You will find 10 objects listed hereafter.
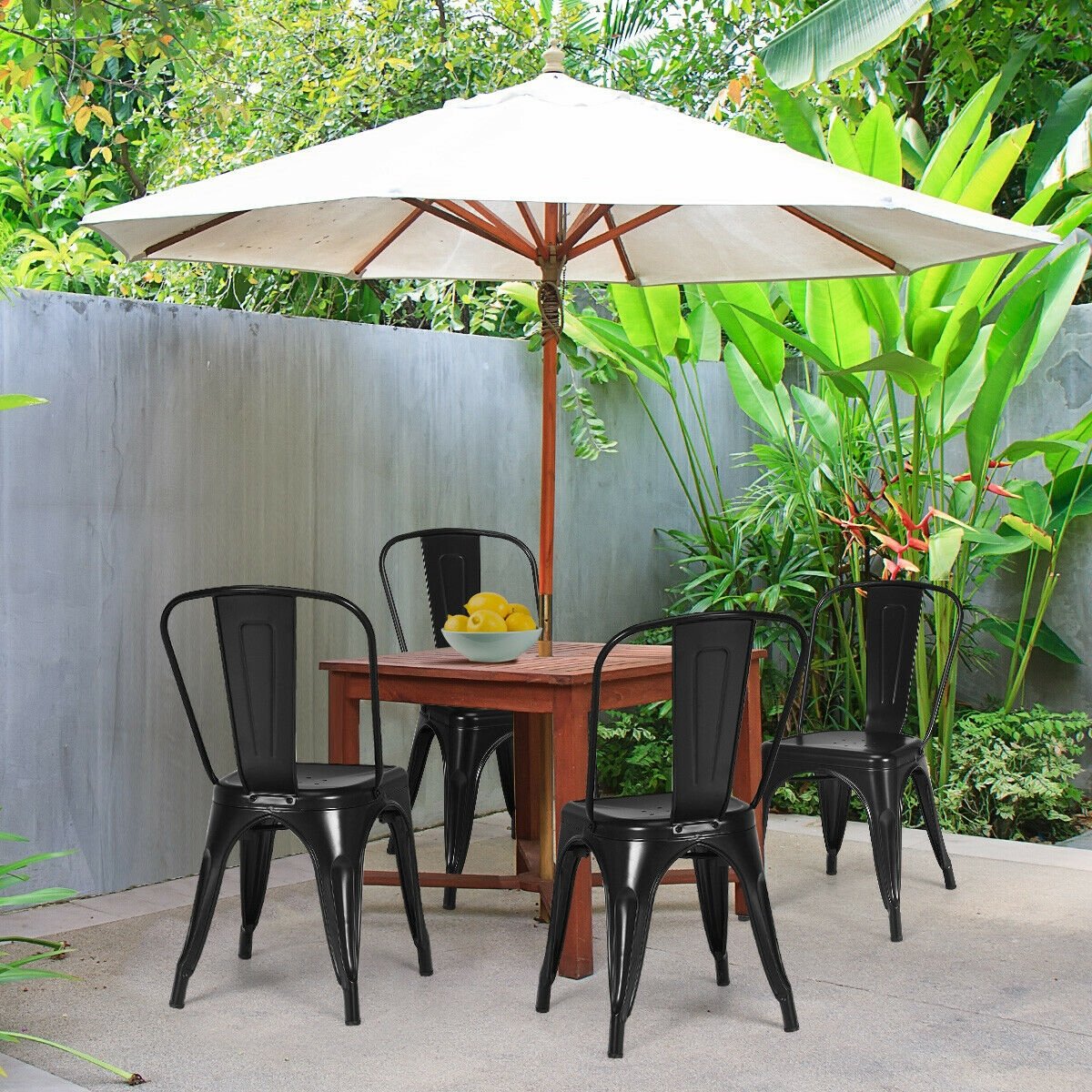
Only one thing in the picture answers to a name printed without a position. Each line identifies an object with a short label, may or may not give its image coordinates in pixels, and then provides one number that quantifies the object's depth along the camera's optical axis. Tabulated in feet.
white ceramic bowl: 11.32
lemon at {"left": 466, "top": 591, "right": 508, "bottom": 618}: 11.64
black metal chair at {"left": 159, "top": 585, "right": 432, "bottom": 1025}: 9.59
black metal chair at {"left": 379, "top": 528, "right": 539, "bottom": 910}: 13.32
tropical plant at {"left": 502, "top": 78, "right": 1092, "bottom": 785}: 15.17
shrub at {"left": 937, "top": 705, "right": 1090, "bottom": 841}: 15.85
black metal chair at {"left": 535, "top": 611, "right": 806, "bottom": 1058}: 9.02
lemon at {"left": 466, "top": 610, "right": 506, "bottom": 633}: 11.40
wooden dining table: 10.41
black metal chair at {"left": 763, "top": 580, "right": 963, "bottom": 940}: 11.69
